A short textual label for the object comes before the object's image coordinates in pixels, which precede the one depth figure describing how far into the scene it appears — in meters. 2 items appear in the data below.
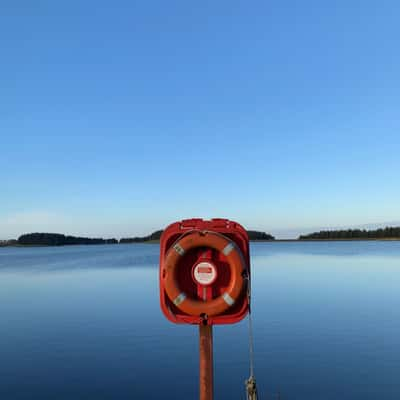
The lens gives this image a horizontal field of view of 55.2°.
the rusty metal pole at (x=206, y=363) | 2.34
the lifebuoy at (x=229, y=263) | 2.35
